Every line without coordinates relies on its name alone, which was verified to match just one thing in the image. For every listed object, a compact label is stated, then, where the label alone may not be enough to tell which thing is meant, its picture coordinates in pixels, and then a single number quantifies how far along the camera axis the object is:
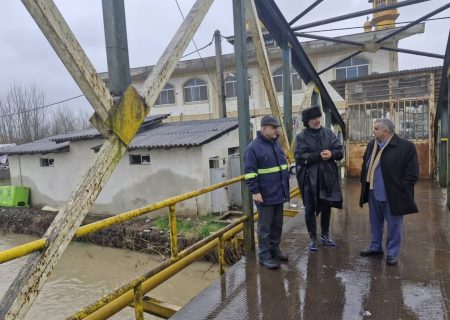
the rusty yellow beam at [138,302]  2.53
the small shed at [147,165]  12.15
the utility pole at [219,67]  16.05
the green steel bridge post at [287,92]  5.16
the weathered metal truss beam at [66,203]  1.66
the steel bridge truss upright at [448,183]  5.23
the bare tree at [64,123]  43.97
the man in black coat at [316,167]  3.79
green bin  16.27
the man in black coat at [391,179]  3.35
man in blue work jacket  3.45
